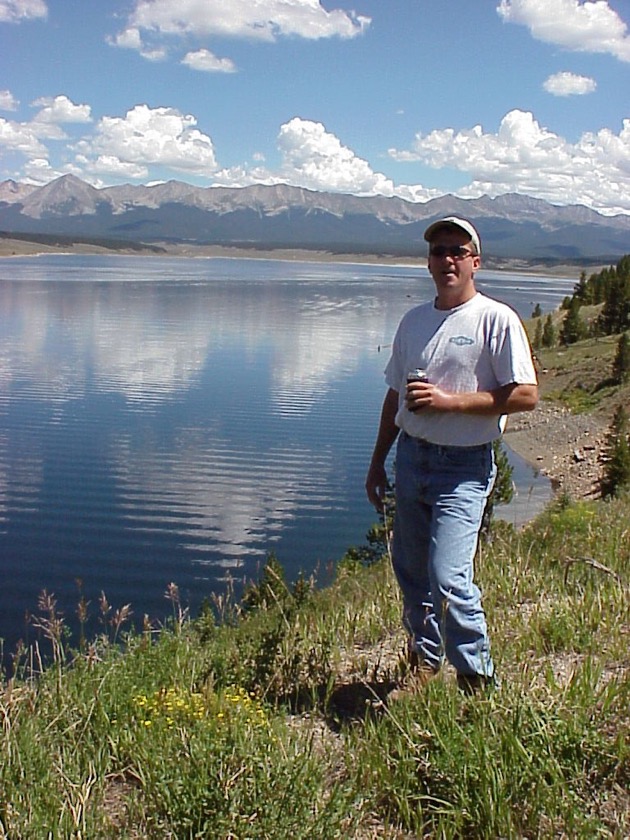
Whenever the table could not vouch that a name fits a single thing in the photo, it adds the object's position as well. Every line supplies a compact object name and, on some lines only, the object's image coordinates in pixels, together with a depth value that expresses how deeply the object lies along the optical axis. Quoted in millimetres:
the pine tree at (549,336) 72562
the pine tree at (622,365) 50406
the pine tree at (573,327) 72625
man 3805
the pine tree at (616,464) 29659
